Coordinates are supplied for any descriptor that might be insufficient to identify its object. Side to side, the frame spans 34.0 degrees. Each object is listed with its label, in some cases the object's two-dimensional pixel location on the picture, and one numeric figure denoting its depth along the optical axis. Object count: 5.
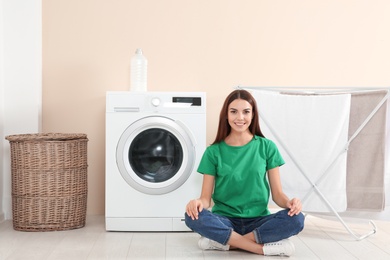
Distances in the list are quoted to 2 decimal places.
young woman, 2.71
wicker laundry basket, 3.32
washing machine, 3.30
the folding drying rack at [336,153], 3.06
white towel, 3.15
